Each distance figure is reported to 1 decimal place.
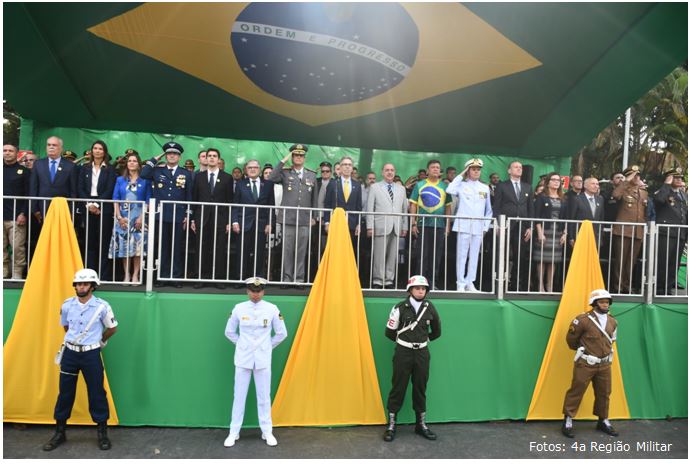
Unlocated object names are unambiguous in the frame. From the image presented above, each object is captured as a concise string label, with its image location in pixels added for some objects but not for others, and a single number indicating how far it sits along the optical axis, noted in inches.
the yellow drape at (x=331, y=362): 218.4
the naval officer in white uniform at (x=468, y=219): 243.4
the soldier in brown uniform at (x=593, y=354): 219.1
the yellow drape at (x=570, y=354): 232.8
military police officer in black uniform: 207.5
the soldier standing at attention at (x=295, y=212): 237.3
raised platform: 214.1
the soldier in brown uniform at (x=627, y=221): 262.1
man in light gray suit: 240.5
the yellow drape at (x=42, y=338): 207.5
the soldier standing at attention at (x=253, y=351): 199.3
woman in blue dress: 222.4
